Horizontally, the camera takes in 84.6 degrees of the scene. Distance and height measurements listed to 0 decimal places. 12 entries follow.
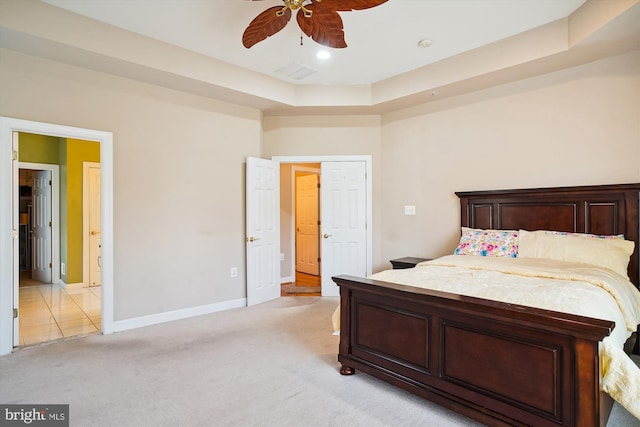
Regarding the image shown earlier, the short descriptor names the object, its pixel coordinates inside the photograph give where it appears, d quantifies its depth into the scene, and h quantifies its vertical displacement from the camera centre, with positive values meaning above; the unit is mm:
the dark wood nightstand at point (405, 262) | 4122 -611
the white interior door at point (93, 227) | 5758 -251
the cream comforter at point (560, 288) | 1520 -479
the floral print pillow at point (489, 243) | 3352 -323
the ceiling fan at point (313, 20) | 2340 +1373
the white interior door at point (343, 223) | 5016 -169
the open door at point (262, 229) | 4562 -243
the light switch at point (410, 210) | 4684 +14
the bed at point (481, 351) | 1589 -772
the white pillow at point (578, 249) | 2801 -326
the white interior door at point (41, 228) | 5914 -272
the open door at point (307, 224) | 6648 -248
